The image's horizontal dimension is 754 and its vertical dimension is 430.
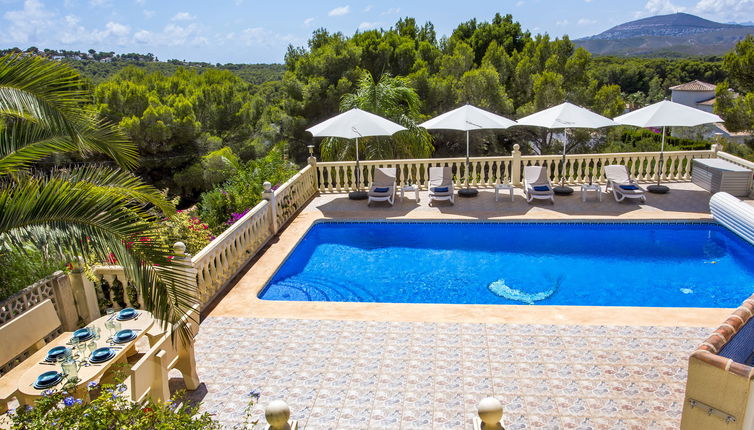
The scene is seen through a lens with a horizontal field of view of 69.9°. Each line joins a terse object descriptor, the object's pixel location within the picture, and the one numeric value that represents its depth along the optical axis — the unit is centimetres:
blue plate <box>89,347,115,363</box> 502
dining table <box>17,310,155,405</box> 470
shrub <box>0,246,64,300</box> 639
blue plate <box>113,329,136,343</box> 541
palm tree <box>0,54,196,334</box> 425
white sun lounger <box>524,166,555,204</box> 1257
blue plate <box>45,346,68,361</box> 505
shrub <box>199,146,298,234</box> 1175
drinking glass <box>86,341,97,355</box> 524
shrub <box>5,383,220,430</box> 322
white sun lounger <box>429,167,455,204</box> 1281
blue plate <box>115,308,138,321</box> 586
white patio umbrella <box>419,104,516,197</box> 1249
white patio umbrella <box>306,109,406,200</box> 1222
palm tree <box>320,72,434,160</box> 1553
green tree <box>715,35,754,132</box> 1750
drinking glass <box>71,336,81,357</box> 533
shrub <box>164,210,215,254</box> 865
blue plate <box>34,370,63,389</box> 466
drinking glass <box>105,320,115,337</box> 556
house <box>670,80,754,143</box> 6316
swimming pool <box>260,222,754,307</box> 872
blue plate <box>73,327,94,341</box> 546
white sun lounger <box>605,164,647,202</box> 1230
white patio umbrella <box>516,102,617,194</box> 1216
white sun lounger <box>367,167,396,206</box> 1280
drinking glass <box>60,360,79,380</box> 474
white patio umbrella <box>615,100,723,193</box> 1218
